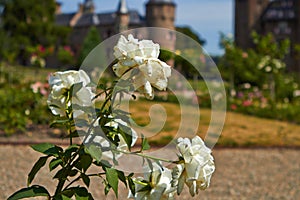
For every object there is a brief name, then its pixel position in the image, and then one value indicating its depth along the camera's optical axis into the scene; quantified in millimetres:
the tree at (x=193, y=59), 13426
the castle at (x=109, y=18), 36562
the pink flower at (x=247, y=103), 11719
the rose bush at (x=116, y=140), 1406
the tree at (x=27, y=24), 38375
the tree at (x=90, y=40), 29406
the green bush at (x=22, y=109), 7395
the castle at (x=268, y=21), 39344
